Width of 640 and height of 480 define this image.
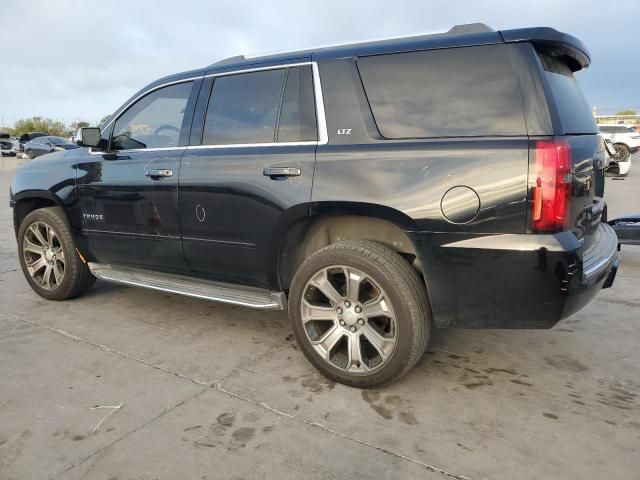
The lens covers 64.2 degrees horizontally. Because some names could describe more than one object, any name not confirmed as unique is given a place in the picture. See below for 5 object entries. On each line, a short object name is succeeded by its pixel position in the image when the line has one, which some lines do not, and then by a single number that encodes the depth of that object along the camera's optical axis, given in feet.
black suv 8.02
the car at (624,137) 61.57
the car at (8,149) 114.44
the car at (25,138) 108.88
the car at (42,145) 80.16
